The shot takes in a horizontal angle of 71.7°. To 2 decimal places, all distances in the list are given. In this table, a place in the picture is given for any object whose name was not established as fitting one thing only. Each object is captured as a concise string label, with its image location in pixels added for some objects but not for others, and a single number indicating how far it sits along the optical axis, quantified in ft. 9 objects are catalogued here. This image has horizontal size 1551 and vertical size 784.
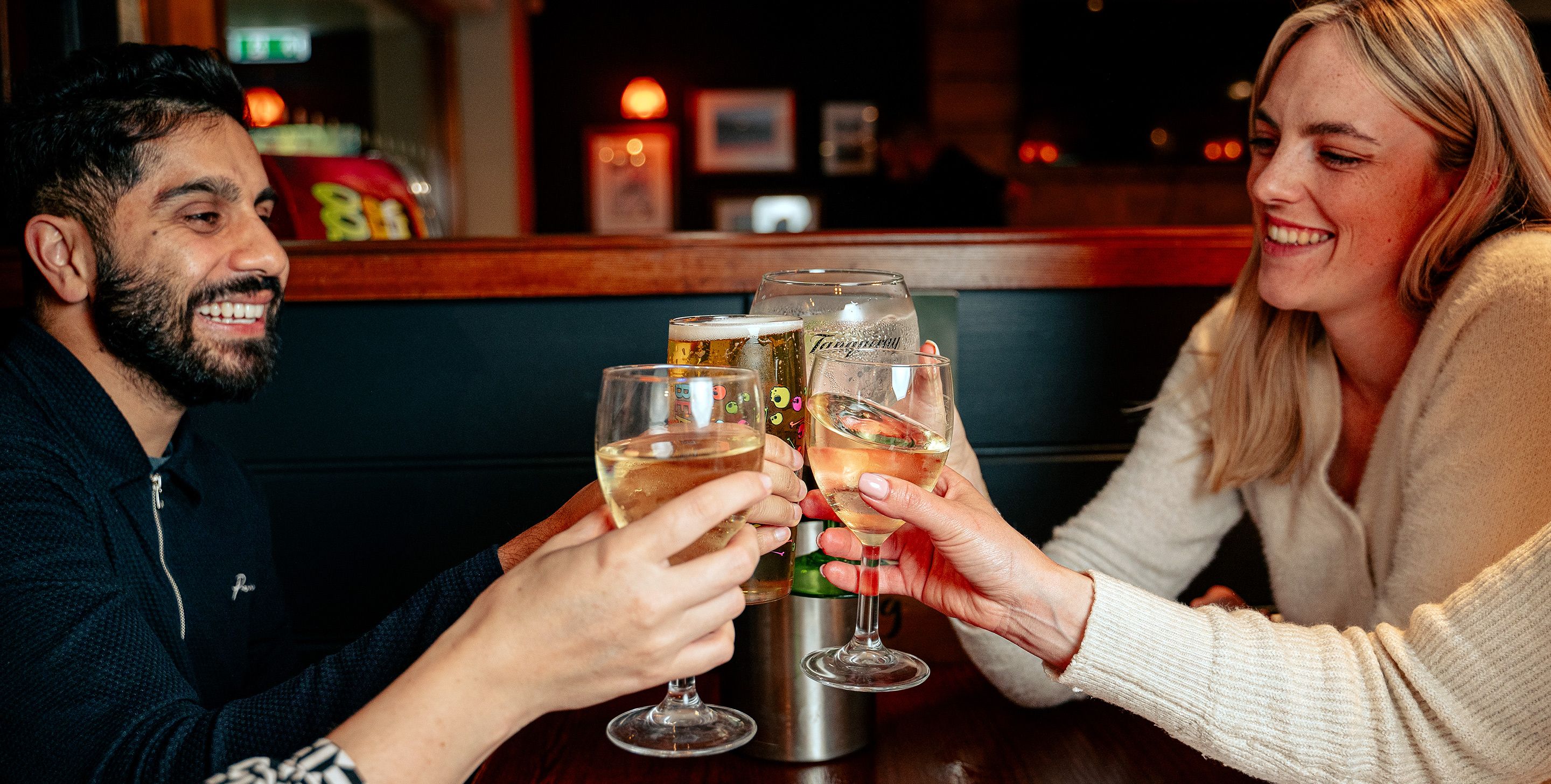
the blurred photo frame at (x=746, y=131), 20.35
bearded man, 2.87
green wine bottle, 3.25
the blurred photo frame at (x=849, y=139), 20.03
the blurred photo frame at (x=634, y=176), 20.65
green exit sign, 17.01
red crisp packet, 6.36
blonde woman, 3.55
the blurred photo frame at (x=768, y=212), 20.54
